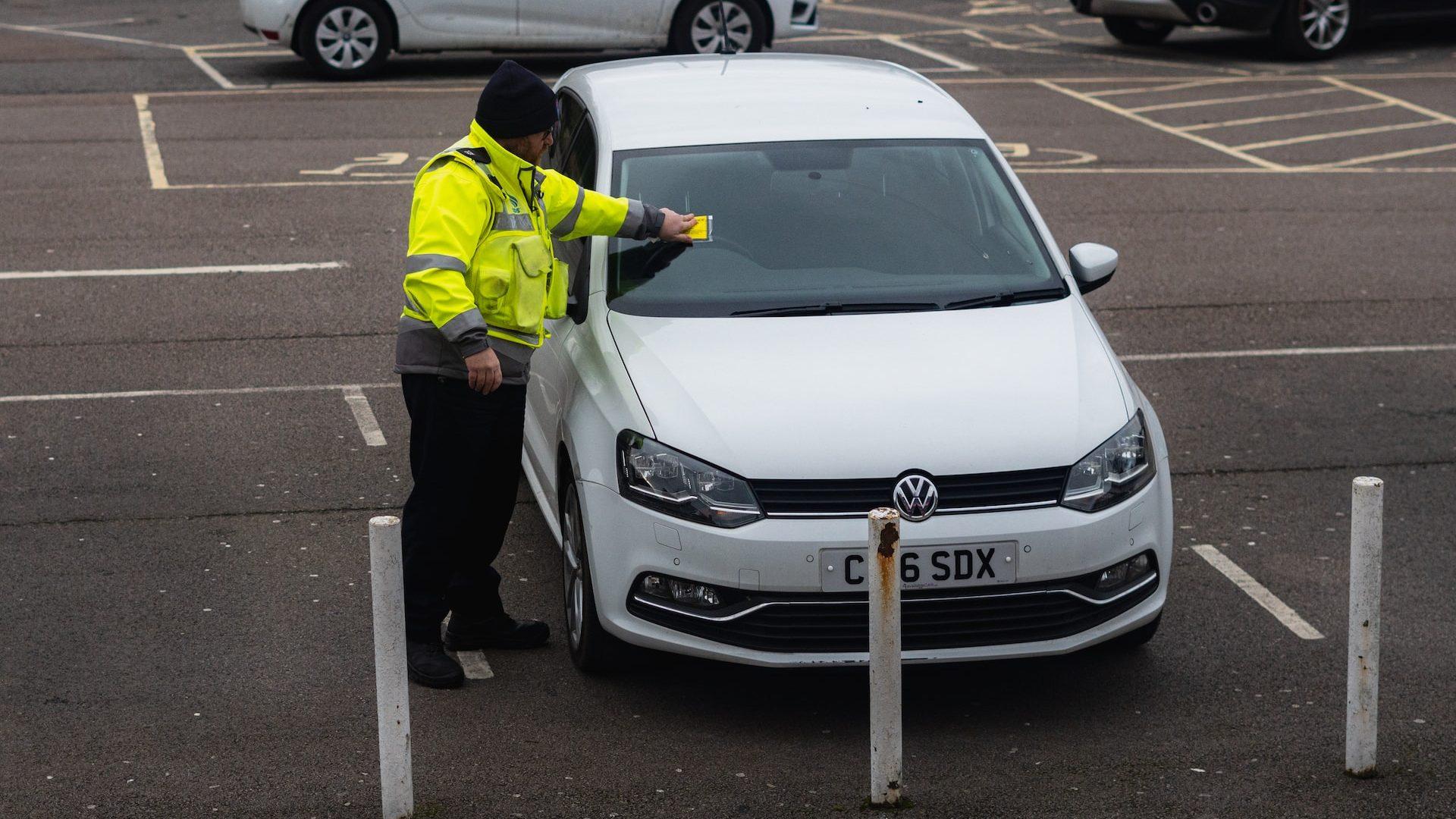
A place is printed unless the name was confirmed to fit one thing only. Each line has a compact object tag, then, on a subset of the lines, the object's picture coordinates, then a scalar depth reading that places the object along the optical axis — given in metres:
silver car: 17.44
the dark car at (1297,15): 19.44
